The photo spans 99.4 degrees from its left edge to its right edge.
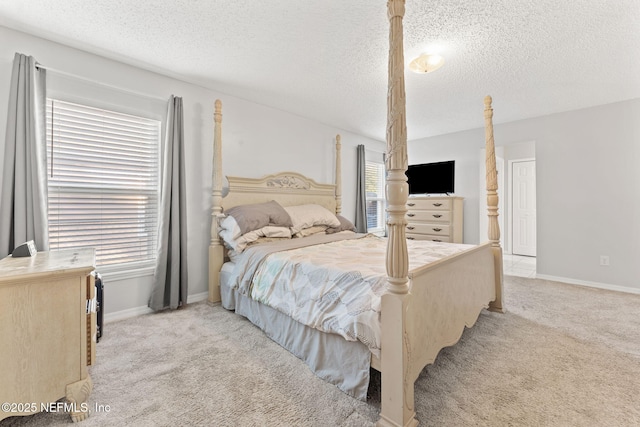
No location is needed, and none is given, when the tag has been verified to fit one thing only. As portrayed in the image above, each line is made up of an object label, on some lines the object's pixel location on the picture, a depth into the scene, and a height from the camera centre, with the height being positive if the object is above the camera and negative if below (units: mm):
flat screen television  4750 +648
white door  5535 +70
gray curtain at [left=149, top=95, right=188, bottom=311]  2596 -95
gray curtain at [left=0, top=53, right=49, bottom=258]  1921 +390
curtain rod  2171 +1168
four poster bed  1237 -432
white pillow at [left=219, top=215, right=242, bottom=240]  2682 -139
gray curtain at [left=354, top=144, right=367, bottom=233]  4746 +332
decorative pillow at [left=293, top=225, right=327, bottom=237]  3120 -194
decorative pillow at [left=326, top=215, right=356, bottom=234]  3447 -173
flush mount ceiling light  2242 +1268
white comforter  1430 -433
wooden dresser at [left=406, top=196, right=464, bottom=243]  4453 -83
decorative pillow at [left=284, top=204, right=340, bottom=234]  3145 -30
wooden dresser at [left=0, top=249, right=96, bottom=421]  1198 -568
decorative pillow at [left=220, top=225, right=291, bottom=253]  2658 -211
